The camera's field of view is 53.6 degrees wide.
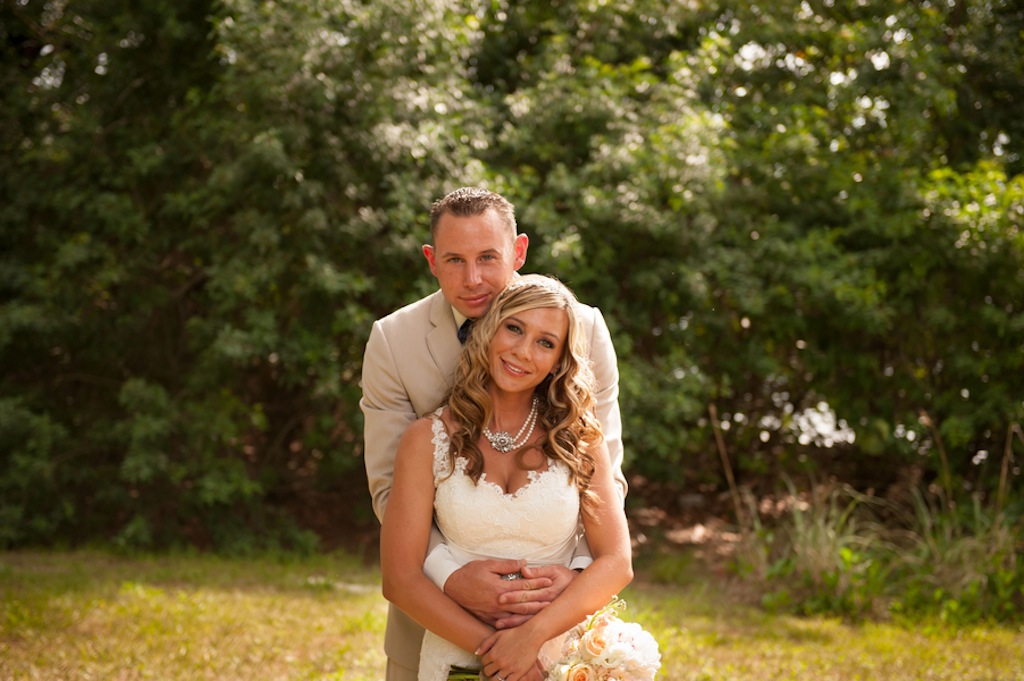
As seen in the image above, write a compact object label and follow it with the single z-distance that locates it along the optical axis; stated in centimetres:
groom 348
